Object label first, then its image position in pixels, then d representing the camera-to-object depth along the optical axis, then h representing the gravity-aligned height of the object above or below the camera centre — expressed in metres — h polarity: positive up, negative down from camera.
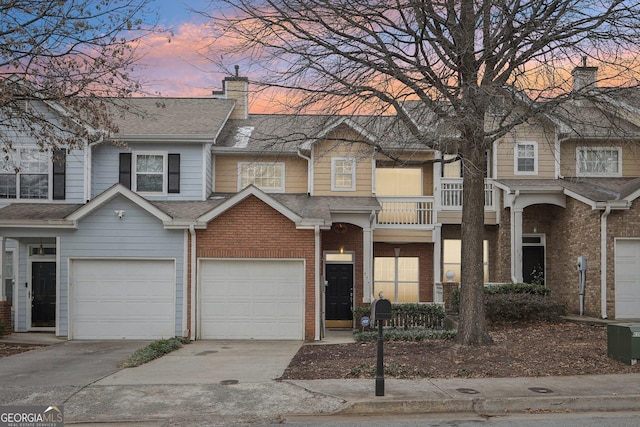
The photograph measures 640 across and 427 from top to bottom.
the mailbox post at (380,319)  9.35 -1.05
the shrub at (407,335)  15.55 -2.13
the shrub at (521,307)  17.19 -1.58
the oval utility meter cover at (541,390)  9.70 -2.14
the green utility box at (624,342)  11.42 -1.70
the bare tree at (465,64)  12.20 +3.63
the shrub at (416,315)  17.89 -1.86
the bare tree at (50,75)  12.86 +3.60
